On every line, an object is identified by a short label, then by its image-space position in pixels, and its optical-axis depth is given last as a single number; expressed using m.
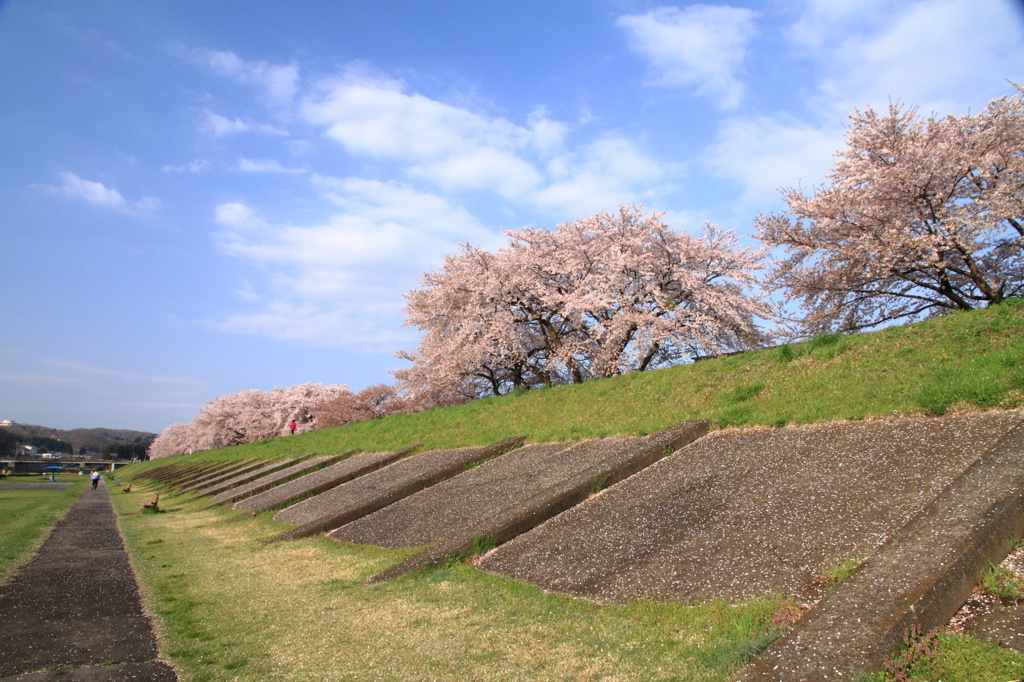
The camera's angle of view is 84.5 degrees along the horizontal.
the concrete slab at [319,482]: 16.91
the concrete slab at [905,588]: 3.85
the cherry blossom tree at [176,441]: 85.31
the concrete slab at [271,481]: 20.75
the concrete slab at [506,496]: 8.60
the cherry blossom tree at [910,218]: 18.09
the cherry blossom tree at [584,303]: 25.62
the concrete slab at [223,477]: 30.23
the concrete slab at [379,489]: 12.20
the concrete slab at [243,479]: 25.20
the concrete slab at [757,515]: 5.74
